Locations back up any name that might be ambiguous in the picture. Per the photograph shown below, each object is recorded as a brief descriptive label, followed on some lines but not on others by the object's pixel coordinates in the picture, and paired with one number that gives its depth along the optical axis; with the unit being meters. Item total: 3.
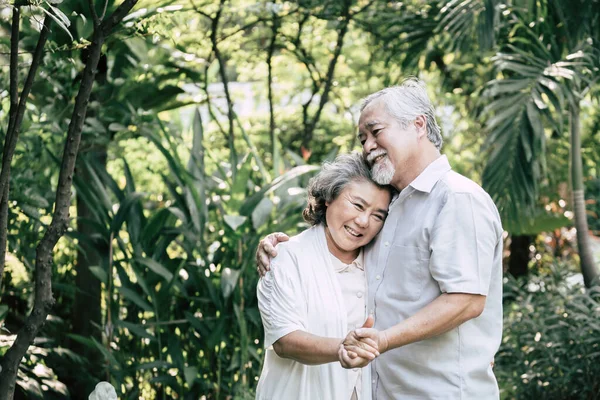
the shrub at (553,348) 4.71
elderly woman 2.41
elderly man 2.24
